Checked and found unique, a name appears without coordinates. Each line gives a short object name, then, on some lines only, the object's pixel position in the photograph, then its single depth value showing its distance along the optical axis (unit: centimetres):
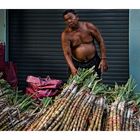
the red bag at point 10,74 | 305
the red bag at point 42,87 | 231
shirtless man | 307
